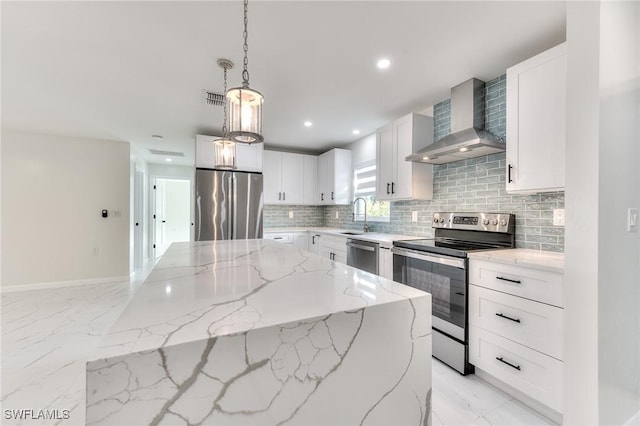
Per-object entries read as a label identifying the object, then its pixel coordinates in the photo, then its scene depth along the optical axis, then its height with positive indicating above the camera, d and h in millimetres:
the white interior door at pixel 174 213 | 7531 -45
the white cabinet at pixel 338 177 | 4406 +607
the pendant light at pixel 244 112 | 1329 +523
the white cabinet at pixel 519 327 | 1535 -719
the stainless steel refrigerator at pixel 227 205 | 3680 +108
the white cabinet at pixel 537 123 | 1778 +651
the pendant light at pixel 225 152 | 2256 +517
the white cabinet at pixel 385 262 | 2695 -501
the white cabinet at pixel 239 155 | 3779 +842
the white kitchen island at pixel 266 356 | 525 -330
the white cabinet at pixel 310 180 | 4816 +604
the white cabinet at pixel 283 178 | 4516 +608
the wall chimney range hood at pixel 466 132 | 2221 +714
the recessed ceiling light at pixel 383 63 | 2121 +1215
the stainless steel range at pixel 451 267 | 2016 -444
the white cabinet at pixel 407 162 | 2947 +633
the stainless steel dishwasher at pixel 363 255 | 2912 -479
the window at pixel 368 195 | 3892 +297
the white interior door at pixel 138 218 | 5285 -128
